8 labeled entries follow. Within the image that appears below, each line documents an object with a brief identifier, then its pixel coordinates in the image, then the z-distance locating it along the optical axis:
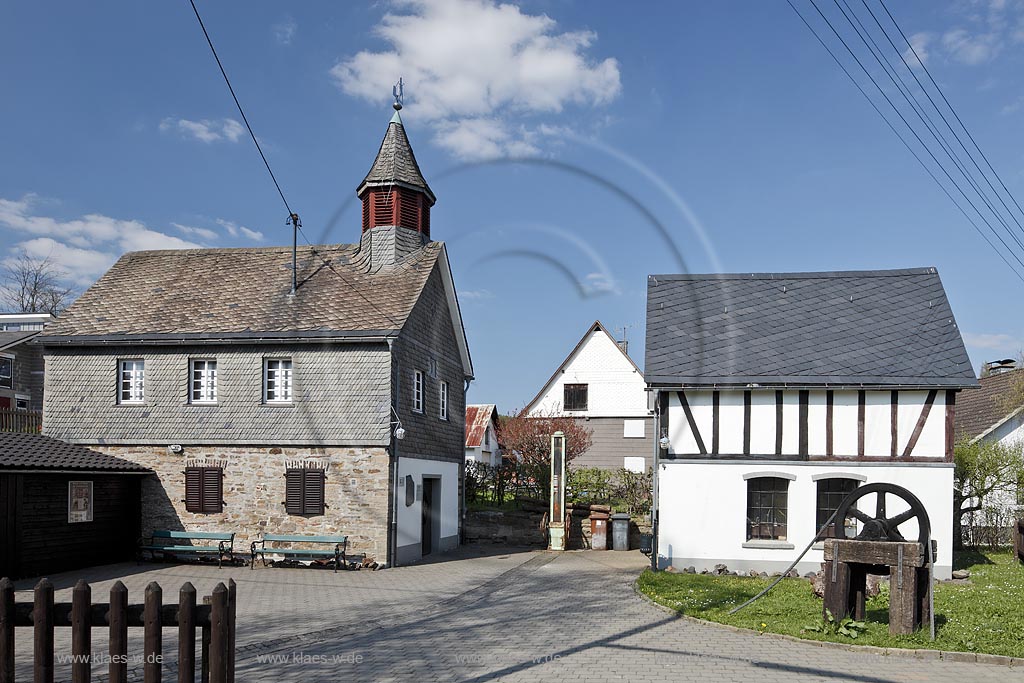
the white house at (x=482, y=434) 50.09
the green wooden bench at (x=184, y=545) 19.38
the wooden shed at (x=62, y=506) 16.64
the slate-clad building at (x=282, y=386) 19.69
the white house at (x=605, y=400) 37.81
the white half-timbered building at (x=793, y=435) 17.55
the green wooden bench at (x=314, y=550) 18.94
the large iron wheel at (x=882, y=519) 11.79
